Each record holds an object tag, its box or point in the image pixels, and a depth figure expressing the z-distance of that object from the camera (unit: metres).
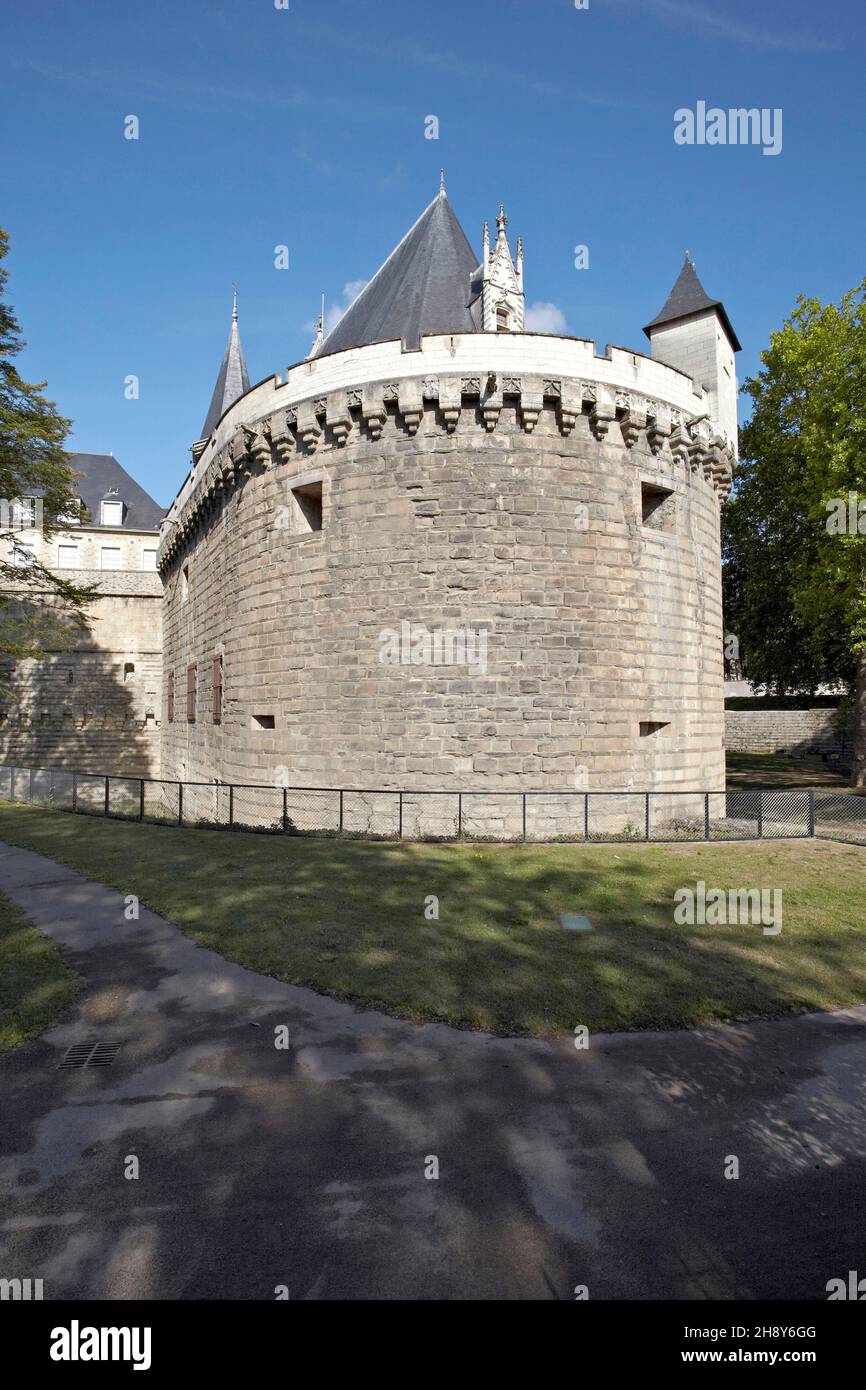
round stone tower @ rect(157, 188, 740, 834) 13.05
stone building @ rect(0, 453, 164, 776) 29.48
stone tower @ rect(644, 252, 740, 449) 16.52
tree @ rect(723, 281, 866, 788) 19.69
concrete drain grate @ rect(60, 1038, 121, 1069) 4.59
